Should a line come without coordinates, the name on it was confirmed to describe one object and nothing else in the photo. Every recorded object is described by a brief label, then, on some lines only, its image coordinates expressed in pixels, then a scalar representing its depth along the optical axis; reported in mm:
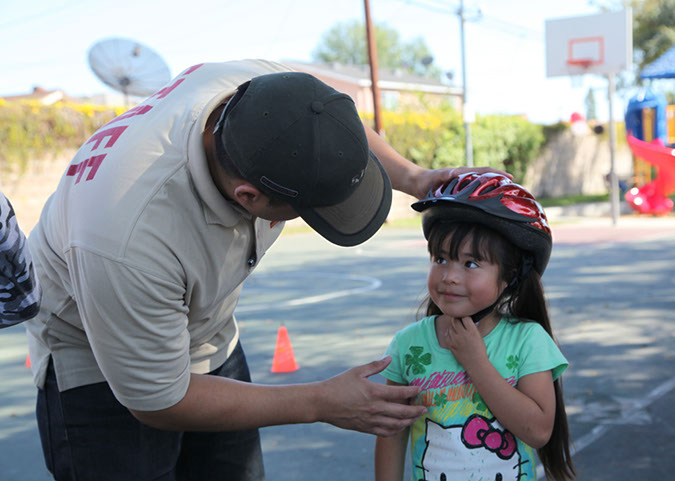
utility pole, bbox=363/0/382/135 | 23672
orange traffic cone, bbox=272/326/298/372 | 5633
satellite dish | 21562
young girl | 2174
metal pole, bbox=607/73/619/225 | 20703
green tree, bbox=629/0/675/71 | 38312
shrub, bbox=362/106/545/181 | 26688
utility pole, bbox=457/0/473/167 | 25969
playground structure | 22969
